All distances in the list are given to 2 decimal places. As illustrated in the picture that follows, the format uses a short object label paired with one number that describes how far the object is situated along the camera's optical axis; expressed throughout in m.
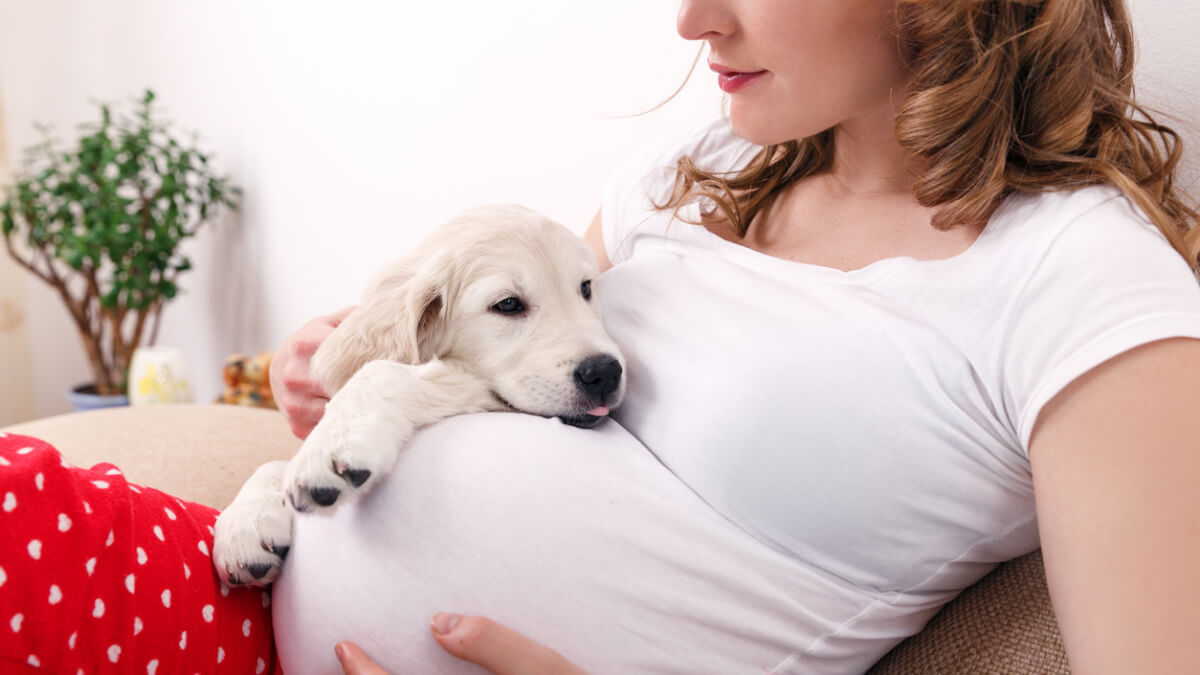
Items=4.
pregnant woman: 0.72
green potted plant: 3.05
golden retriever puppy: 0.91
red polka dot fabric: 0.73
